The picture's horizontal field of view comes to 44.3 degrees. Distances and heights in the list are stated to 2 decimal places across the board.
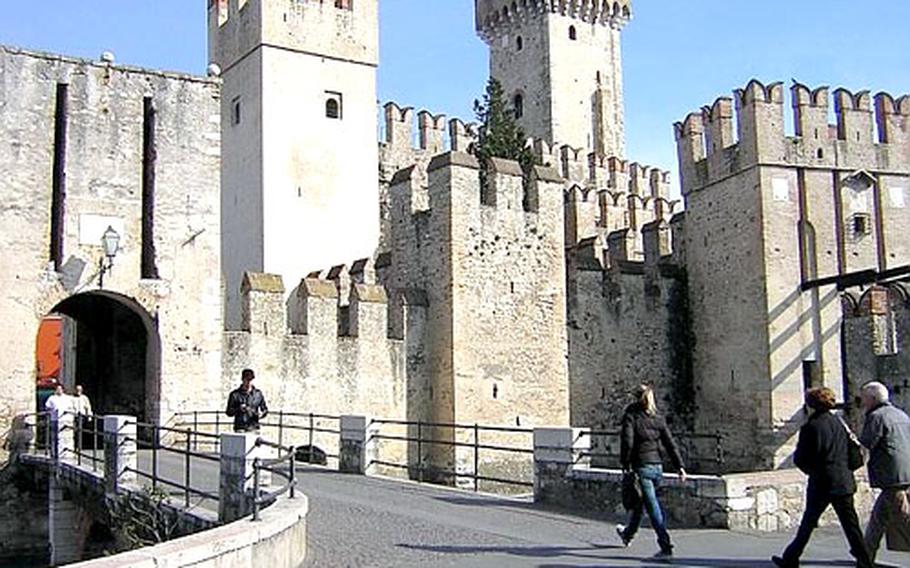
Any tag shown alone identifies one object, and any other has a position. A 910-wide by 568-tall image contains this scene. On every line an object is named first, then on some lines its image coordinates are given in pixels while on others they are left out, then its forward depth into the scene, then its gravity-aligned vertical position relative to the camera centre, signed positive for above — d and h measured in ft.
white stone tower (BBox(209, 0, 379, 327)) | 101.04 +22.35
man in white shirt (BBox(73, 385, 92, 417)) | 61.62 -1.50
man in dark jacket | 52.21 -1.45
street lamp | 68.59 +7.88
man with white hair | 29.19 -2.79
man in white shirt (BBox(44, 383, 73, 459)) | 58.90 -2.28
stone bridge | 32.42 -5.46
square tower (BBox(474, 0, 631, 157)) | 164.96 +45.36
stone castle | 70.03 +8.82
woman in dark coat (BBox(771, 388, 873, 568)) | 28.63 -2.86
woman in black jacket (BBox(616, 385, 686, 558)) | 34.58 -2.44
